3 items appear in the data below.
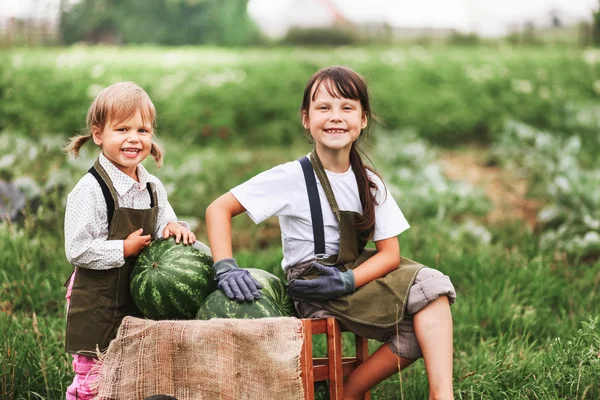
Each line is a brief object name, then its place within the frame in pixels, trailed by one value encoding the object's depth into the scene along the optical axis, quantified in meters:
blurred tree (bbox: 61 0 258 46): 18.02
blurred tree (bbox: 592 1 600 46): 17.02
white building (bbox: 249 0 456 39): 22.70
